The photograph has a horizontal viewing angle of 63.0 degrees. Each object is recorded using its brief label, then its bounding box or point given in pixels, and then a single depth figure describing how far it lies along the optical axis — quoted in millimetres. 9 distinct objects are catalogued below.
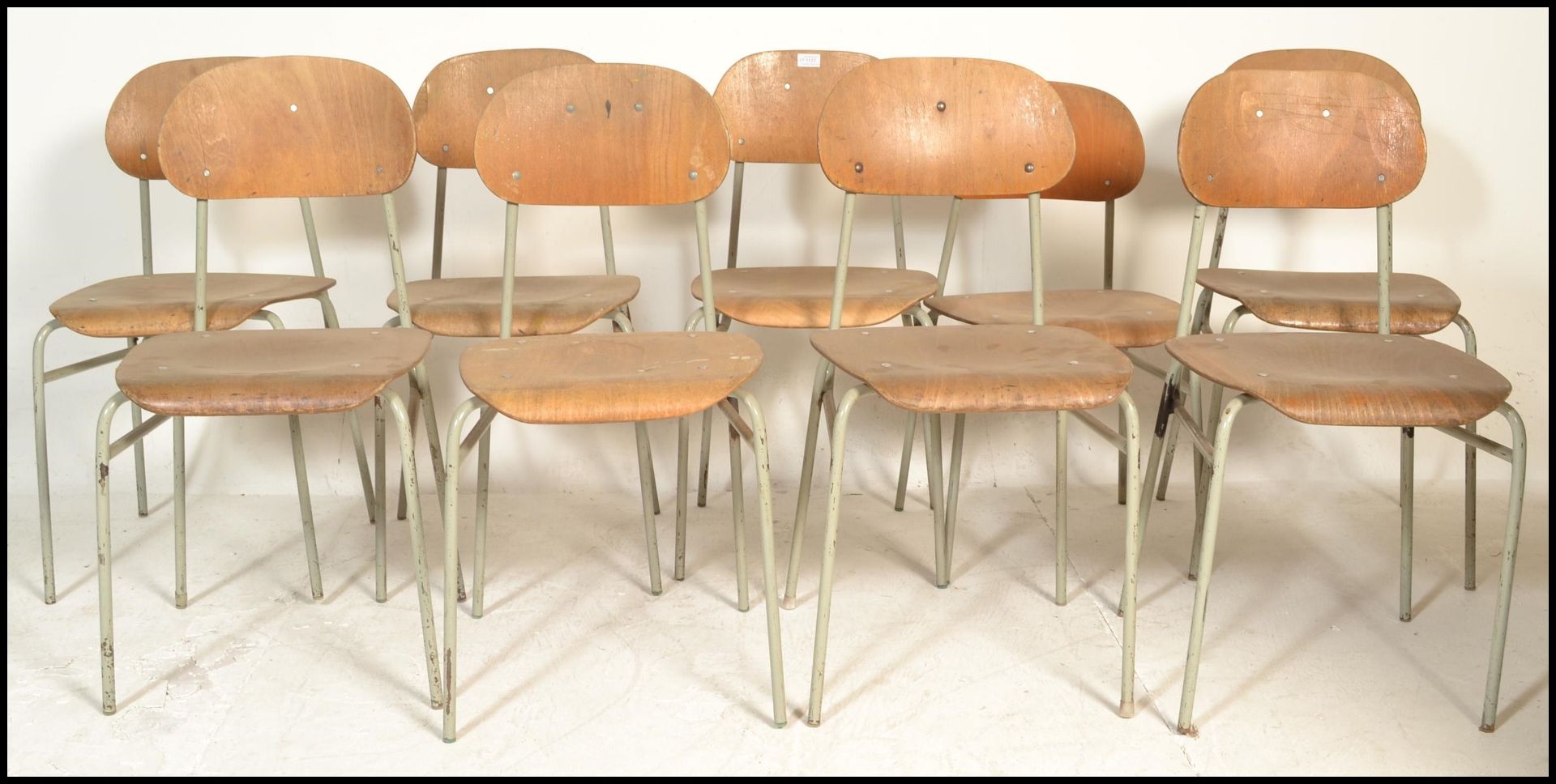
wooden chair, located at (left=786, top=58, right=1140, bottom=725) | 2189
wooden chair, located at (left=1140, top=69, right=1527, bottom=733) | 2127
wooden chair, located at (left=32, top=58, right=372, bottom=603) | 2375
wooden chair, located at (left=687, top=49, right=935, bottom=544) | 2611
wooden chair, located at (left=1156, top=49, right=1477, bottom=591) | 2404
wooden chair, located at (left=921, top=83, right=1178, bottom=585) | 2422
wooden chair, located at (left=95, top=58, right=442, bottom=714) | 2139
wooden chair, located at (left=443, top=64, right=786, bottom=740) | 2074
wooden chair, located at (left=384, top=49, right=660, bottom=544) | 2340
